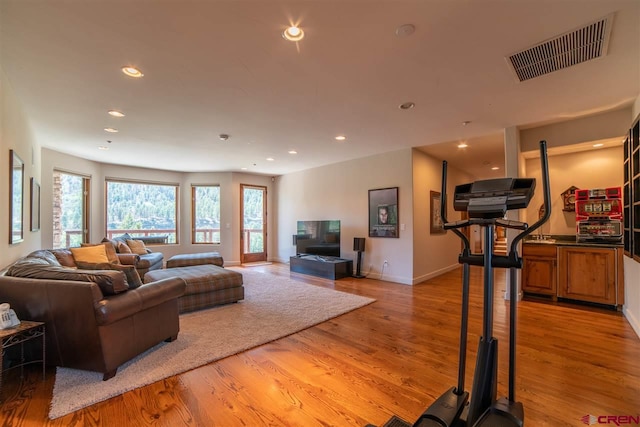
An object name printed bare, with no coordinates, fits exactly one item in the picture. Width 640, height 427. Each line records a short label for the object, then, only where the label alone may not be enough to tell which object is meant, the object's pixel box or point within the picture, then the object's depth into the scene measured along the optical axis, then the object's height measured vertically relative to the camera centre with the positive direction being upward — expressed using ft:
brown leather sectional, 6.71 -2.38
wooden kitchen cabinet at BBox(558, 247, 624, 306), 11.87 -2.72
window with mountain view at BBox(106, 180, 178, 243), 22.12 +0.43
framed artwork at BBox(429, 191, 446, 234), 19.10 -0.06
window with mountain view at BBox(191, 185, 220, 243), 25.40 +0.09
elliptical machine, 4.84 -2.11
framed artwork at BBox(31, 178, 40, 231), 12.55 +0.42
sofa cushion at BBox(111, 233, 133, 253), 17.59 -1.74
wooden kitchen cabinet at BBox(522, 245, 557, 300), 13.42 -2.77
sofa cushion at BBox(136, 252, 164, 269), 17.01 -2.91
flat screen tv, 20.94 -1.88
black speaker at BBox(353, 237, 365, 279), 18.94 -2.39
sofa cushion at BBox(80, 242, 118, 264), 15.43 -2.11
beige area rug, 6.50 -4.13
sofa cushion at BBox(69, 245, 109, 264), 14.11 -2.05
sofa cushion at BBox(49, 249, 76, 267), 12.76 -2.00
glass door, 25.93 -0.87
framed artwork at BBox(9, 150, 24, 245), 9.01 +0.56
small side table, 6.11 -2.89
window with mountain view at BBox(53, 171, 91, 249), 18.20 +0.35
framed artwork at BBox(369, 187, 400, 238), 17.70 +0.11
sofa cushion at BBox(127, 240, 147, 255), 18.85 -2.24
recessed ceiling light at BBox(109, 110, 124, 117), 11.00 +4.05
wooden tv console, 18.85 -3.70
